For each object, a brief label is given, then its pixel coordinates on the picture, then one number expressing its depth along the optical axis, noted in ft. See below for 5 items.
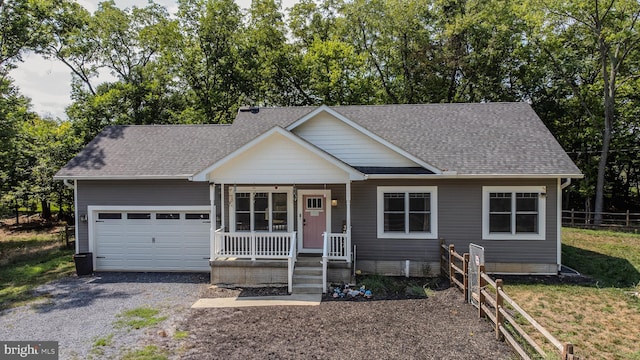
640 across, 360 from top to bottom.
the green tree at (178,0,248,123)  82.38
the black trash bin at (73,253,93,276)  37.17
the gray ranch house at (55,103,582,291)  32.58
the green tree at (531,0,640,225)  67.41
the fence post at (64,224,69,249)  50.83
